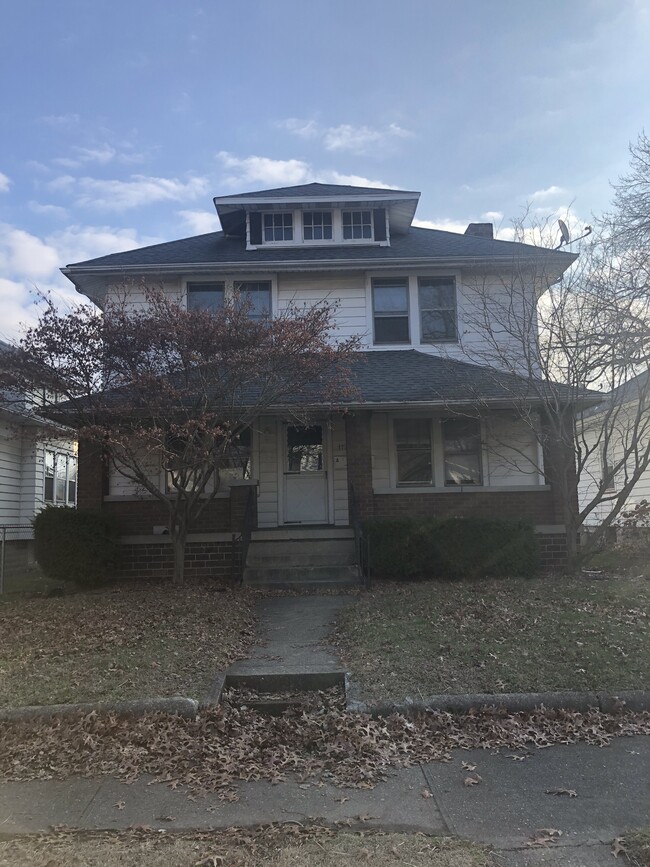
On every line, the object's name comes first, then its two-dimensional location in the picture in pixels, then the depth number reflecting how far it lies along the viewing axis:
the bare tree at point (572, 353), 10.12
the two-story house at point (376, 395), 11.65
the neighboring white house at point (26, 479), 15.62
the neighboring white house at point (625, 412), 9.95
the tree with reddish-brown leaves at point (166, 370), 8.81
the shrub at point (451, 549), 10.23
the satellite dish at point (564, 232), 11.36
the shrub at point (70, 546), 10.52
